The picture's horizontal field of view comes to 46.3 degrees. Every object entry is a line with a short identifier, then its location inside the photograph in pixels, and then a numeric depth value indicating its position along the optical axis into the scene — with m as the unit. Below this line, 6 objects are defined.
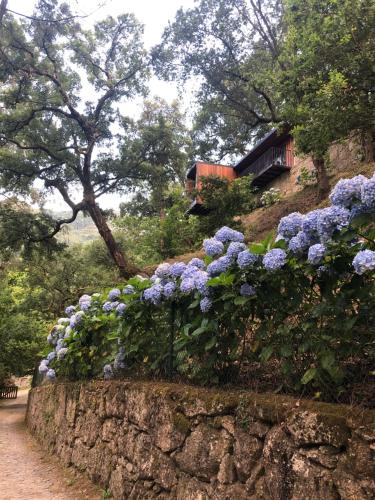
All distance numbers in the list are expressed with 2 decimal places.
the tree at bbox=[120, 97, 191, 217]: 18.03
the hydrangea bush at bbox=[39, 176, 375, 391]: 2.25
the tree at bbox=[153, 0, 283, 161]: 19.36
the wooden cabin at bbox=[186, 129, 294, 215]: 20.84
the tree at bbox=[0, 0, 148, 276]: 15.62
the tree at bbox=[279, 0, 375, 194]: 8.27
